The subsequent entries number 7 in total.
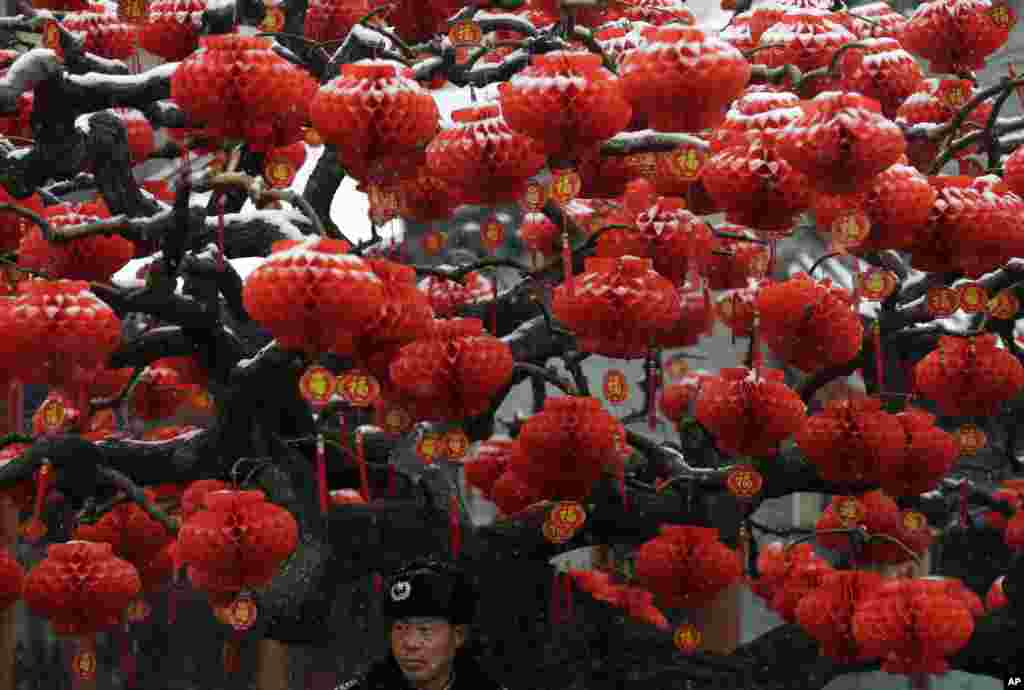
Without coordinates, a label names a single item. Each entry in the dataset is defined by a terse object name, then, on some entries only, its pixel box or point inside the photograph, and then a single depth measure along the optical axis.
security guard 12.87
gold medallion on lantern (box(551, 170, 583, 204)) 13.31
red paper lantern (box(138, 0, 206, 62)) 15.99
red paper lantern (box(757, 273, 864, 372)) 15.52
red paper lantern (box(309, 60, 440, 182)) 13.03
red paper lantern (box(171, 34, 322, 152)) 13.07
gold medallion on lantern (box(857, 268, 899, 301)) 14.19
